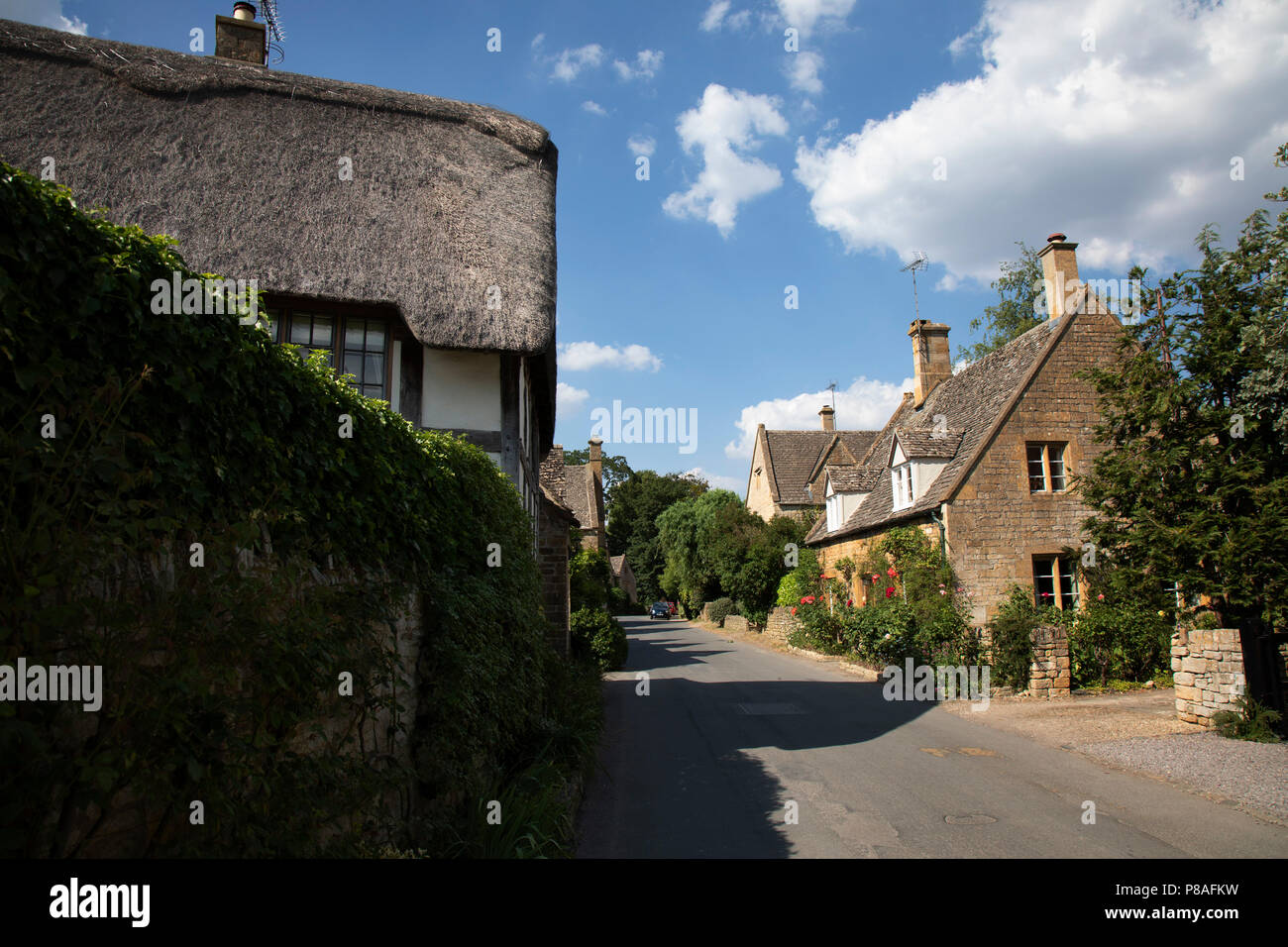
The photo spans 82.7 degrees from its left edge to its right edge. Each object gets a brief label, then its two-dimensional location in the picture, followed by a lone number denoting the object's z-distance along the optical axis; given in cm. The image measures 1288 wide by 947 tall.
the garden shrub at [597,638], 1691
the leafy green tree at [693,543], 3969
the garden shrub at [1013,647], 1355
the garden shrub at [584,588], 1889
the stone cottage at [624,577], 6047
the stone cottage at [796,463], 3634
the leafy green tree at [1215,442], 920
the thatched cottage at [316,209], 838
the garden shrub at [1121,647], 1412
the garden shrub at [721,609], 3750
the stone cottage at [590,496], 4528
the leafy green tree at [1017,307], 3453
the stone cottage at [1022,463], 1608
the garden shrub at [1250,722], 884
